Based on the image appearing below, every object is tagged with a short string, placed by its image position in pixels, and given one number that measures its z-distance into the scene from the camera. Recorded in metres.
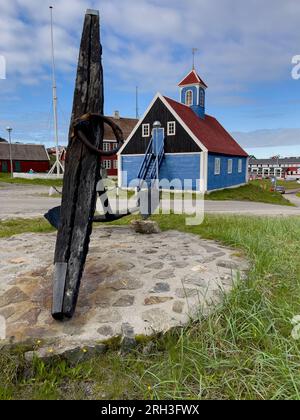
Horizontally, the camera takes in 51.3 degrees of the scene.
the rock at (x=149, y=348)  2.44
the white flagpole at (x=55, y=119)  24.98
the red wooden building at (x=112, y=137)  32.58
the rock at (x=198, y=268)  3.69
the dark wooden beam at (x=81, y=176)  2.85
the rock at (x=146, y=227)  5.80
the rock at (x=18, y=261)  3.93
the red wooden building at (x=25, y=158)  41.28
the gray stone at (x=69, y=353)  2.28
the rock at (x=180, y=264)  3.84
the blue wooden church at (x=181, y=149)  19.06
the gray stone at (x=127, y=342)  2.44
